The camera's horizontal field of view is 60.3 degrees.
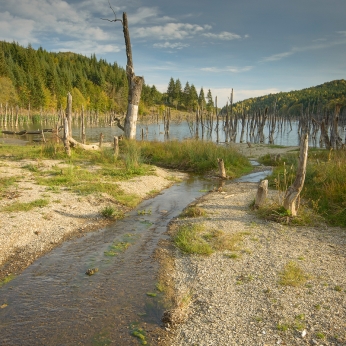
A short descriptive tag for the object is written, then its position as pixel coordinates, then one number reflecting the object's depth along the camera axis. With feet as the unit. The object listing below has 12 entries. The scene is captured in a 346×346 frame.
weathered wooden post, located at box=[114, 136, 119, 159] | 52.01
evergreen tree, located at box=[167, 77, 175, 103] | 336.49
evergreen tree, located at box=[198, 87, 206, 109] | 305.96
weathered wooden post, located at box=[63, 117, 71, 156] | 50.41
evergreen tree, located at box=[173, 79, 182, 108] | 333.83
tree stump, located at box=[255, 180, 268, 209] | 30.47
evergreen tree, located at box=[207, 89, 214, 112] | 328.70
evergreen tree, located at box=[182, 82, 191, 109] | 330.98
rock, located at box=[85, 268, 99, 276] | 18.71
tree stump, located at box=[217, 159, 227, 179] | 49.44
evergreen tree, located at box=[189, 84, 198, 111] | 323.16
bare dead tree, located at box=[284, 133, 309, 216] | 26.09
